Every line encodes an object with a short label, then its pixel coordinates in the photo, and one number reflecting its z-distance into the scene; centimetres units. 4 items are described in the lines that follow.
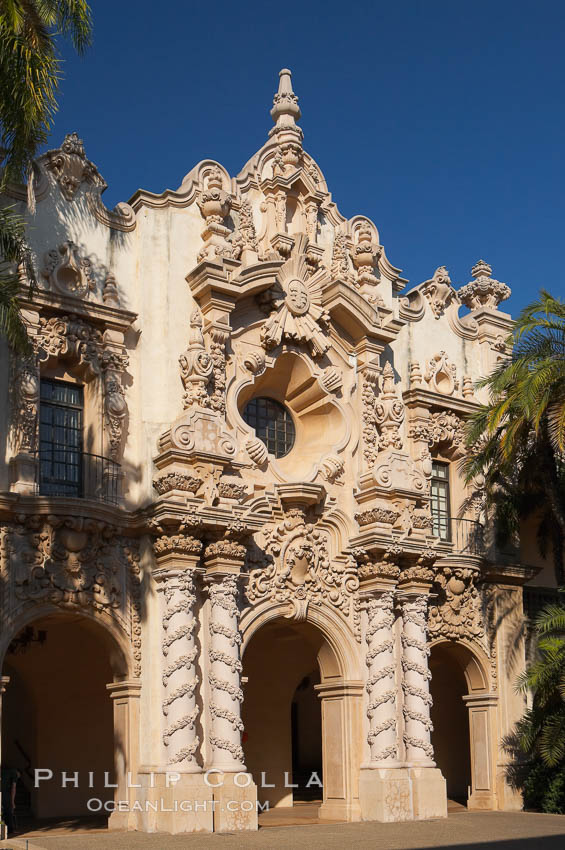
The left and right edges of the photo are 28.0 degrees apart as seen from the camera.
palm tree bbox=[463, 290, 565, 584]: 2358
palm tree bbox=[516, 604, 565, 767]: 2352
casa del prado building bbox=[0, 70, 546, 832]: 2009
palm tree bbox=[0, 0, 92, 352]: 1662
